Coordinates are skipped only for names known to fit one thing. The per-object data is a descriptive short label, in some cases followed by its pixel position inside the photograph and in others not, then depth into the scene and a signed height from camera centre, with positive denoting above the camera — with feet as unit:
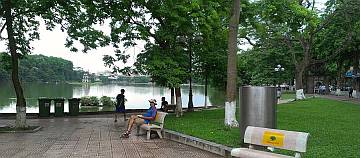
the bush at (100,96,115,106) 101.54 -3.96
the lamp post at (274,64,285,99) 182.16 +7.96
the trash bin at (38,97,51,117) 69.56 -3.58
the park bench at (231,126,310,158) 21.40 -3.01
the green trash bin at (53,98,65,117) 71.34 -3.68
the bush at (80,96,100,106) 100.63 -3.70
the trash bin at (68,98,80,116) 73.09 -3.57
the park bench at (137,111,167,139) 39.96 -3.90
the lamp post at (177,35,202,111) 60.90 +6.90
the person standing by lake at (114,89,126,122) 61.82 -2.41
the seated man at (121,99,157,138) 41.75 -3.16
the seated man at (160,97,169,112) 71.64 -3.32
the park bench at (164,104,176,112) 72.69 -3.91
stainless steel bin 29.50 -1.42
